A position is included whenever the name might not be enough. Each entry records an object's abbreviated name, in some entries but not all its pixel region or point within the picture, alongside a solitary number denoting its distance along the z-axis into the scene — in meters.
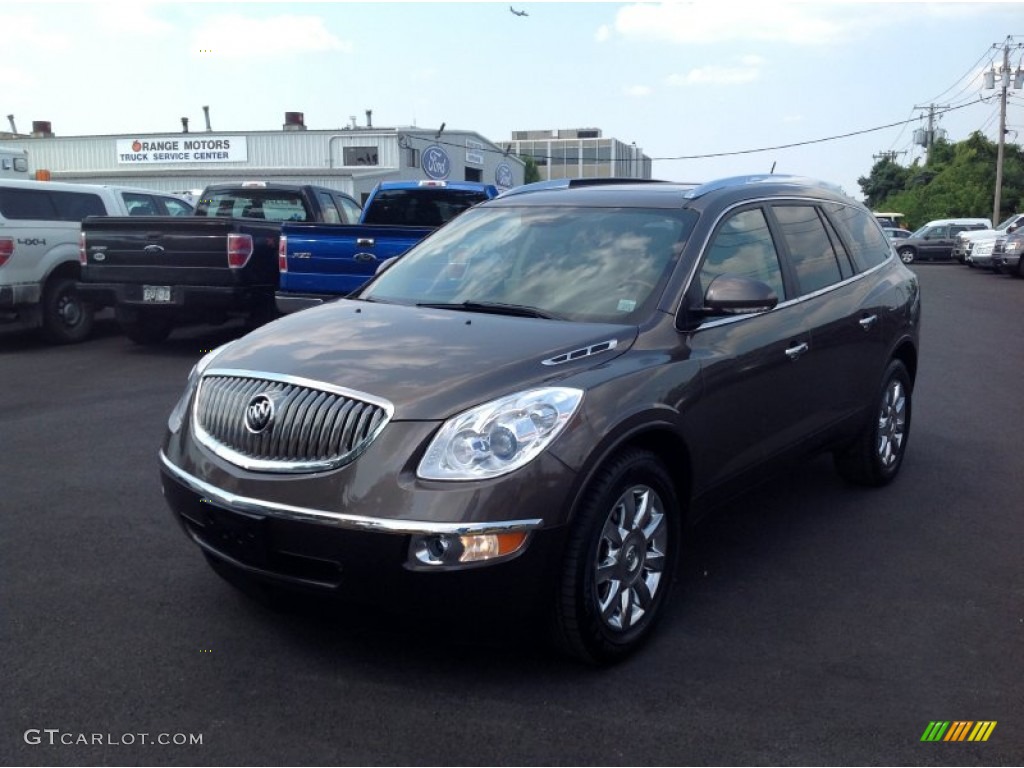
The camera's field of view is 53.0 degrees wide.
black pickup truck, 10.33
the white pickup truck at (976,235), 29.94
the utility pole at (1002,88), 50.84
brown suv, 3.34
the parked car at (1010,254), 27.11
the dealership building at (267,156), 42.56
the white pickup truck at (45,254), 11.15
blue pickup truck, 9.62
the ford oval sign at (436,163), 44.53
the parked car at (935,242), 40.97
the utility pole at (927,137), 77.69
